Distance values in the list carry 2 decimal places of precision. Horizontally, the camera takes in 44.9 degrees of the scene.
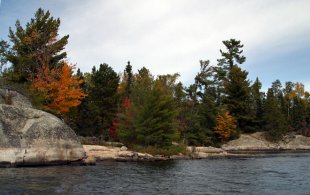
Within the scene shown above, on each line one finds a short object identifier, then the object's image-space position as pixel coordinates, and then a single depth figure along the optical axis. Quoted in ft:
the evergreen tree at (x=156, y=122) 160.76
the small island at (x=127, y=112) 98.68
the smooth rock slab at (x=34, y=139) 90.94
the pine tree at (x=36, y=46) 154.20
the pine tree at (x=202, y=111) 234.99
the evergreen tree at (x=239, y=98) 286.87
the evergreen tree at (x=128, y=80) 256.25
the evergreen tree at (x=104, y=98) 201.05
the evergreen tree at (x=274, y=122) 275.80
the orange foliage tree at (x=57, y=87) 141.90
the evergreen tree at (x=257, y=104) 292.20
